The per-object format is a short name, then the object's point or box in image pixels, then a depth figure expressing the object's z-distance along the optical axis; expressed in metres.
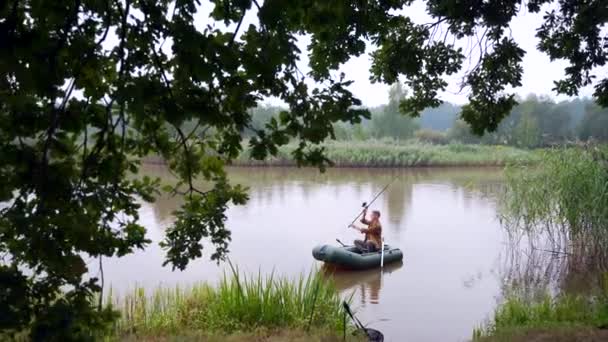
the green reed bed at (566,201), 6.54
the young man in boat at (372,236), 8.51
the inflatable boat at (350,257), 7.77
